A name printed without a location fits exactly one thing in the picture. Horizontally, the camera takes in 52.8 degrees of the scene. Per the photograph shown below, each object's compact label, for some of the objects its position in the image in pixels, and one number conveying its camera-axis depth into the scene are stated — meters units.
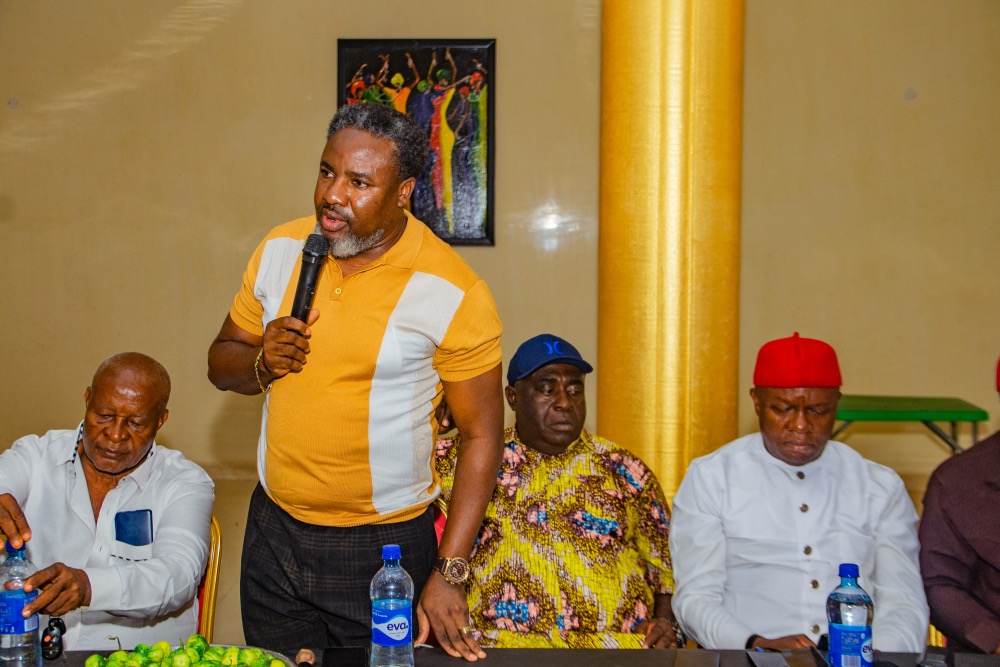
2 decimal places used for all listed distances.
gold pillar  4.61
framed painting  5.71
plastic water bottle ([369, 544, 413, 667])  1.87
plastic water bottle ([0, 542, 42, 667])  1.89
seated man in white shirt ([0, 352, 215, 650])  2.44
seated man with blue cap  2.89
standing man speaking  2.19
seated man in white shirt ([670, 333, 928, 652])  2.74
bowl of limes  1.77
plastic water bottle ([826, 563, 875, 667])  1.90
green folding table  5.22
